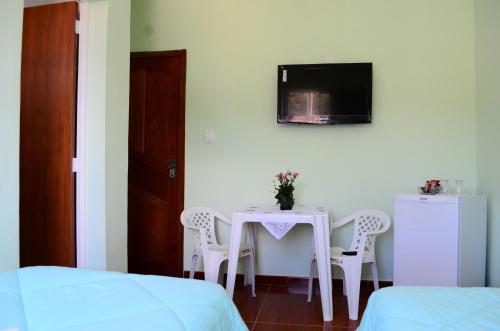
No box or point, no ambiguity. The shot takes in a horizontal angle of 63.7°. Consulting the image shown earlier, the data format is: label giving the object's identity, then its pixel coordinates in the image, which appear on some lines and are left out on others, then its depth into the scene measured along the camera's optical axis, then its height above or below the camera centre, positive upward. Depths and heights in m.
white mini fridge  2.69 -0.51
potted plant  2.95 -0.22
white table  2.61 -0.47
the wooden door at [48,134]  2.47 +0.17
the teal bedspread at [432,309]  1.05 -0.41
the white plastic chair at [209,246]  2.92 -0.65
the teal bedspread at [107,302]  1.00 -0.40
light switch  3.52 +0.24
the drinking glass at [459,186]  3.04 -0.15
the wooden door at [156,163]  3.56 +0.00
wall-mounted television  3.21 +0.58
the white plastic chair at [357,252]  2.68 -0.63
